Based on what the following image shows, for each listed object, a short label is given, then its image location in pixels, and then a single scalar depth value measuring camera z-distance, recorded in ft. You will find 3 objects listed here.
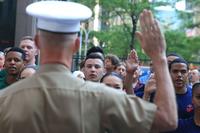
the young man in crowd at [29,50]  21.40
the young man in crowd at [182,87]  16.75
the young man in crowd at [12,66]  18.65
